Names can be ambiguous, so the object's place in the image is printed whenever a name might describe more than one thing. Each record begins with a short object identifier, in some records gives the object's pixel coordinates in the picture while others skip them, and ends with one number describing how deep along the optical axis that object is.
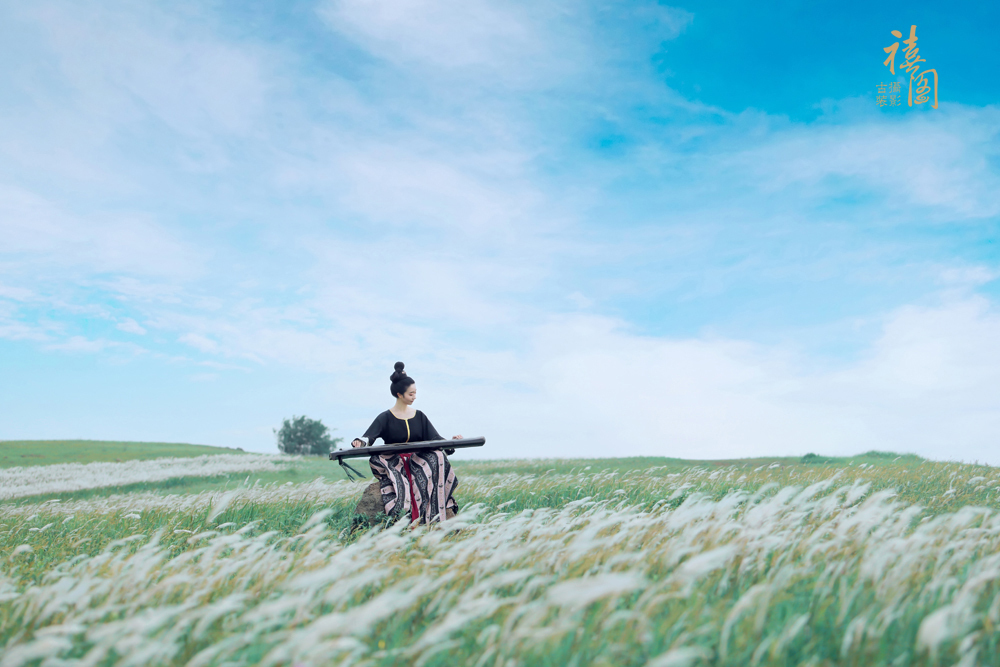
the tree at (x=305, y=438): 45.44
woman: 8.40
